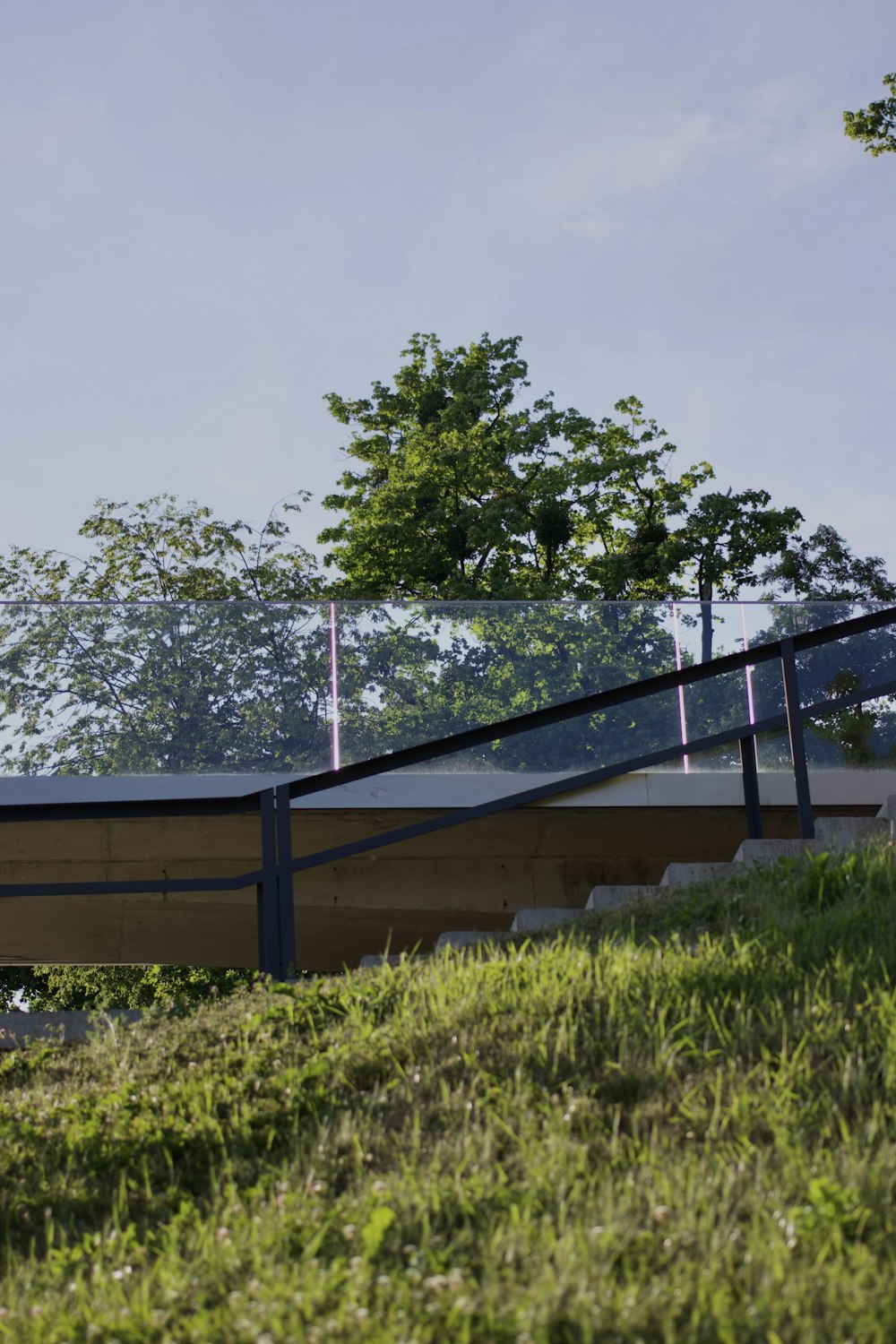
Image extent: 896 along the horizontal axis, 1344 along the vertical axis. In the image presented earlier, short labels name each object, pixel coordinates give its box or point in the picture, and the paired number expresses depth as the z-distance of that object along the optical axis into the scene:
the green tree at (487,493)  25.84
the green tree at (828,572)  27.95
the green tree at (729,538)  27.17
